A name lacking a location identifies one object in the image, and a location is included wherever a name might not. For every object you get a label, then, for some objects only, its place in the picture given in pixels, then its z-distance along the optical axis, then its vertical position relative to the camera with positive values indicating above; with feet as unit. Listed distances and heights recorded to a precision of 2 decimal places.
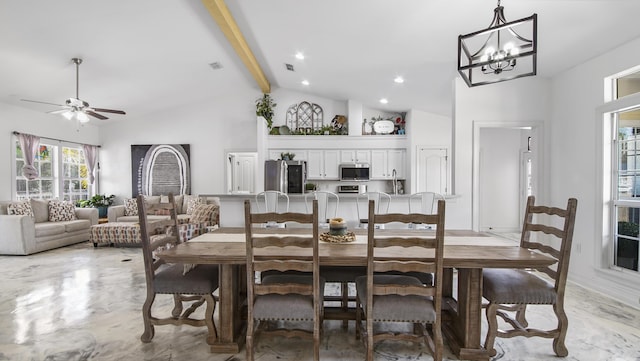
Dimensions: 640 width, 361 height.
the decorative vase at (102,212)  21.58 -2.57
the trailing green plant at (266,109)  21.90 +4.65
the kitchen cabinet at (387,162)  21.50 +0.80
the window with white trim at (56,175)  18.38 +0.01
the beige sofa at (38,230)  15.74 -3.03
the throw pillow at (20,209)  16.38 -1.78
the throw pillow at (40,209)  17.67 -1.98
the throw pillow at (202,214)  17.35 -2.23
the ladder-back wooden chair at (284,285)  5.53 -2.11
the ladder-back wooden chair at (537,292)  6.28 -2.42
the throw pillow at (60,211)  18.48 -2.19
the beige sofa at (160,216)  20.08 -2.37
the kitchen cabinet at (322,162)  21.54 +0.83
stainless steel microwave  21.09 +0.18
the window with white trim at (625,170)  9.86 +0.07
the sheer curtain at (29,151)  17.93 +1.43
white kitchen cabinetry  21.56 +1.46
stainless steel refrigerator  18.61 -0.07
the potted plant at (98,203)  21.42 -1.98
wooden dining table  5.82 -1.70
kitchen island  13.14 -1.42
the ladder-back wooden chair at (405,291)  5.43 -2.17
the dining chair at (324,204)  11.28 -1.22
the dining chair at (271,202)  11.45 -1.13
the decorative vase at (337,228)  7.32 -1.29
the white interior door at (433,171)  20.61 +0.15
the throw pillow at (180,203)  21.89 -2.02
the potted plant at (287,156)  20.78 +1.21
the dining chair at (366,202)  11.39 -1.19
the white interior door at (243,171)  23.56 +0.21
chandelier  5.91 +2.50
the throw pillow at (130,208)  21.27 -2.28
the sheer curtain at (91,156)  22.45 +1.39
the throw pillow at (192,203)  20.73 -1.93
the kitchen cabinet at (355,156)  21.52 +1.23
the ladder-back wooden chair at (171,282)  6.73 -2.36
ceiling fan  13.37 +2.93
